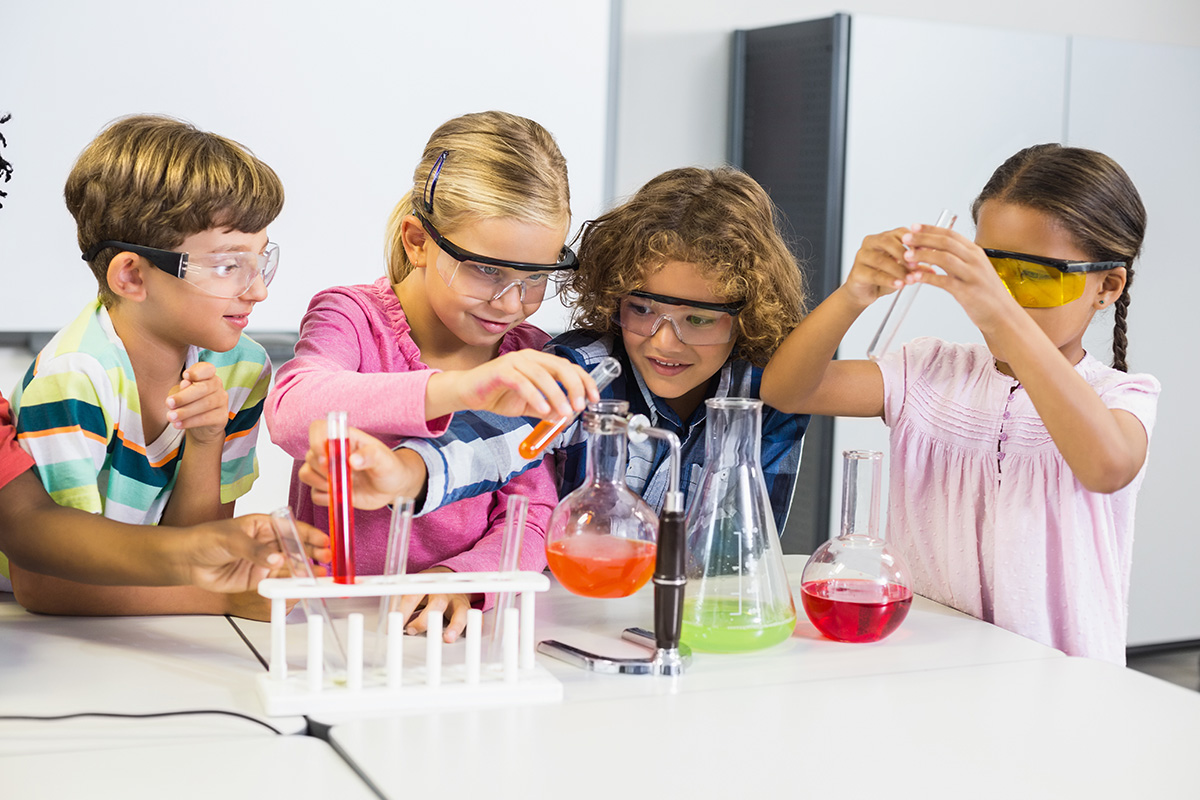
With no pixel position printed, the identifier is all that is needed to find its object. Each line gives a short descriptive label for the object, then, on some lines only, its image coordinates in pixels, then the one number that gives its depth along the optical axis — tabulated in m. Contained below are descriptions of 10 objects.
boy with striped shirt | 1.37
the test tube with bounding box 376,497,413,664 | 1.12
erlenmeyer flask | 1.25
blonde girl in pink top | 1.33
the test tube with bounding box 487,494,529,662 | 1.16
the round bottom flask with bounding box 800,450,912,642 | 1.31
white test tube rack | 1.06
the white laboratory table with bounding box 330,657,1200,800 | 0.93
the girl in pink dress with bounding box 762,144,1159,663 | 1.42
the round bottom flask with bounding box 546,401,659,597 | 1.16
